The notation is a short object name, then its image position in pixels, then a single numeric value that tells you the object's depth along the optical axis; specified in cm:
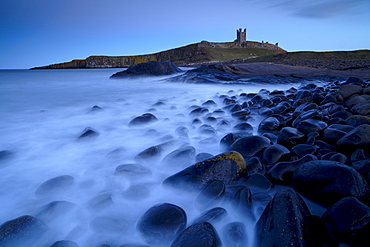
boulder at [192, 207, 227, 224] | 115
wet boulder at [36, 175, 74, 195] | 145
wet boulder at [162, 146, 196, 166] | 179
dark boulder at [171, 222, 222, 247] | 91
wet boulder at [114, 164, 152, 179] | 163
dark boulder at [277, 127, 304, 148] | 199
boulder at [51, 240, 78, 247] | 98
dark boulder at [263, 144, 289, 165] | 165
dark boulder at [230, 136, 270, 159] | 178
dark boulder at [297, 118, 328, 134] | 208
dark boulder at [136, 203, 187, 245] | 106
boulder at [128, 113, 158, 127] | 292
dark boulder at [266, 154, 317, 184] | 143
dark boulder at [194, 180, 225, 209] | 129
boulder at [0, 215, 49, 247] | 100
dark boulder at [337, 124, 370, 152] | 160
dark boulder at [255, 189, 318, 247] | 85
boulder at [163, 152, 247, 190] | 144
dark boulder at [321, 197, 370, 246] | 88
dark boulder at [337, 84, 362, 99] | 330
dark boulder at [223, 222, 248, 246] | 104
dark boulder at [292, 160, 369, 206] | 111
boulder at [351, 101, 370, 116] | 248
